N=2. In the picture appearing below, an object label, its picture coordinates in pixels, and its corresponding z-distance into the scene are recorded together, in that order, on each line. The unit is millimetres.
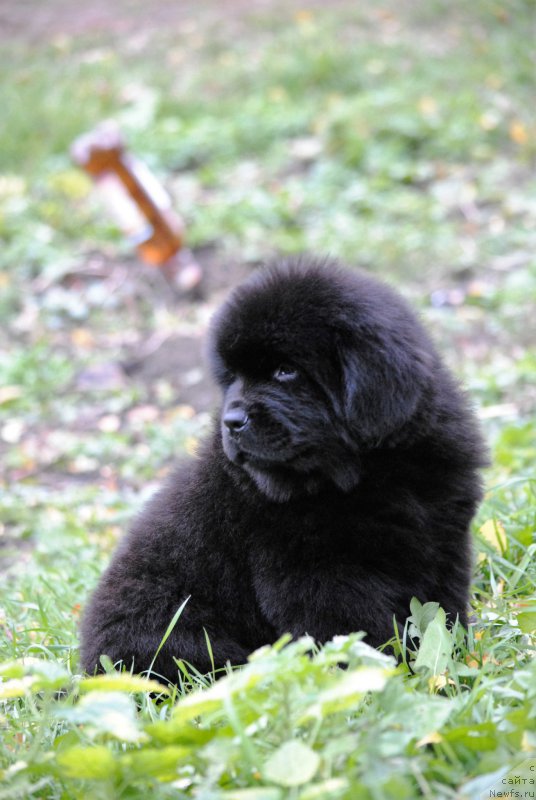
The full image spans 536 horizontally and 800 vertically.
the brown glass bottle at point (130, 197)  6504
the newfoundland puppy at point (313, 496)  3947
